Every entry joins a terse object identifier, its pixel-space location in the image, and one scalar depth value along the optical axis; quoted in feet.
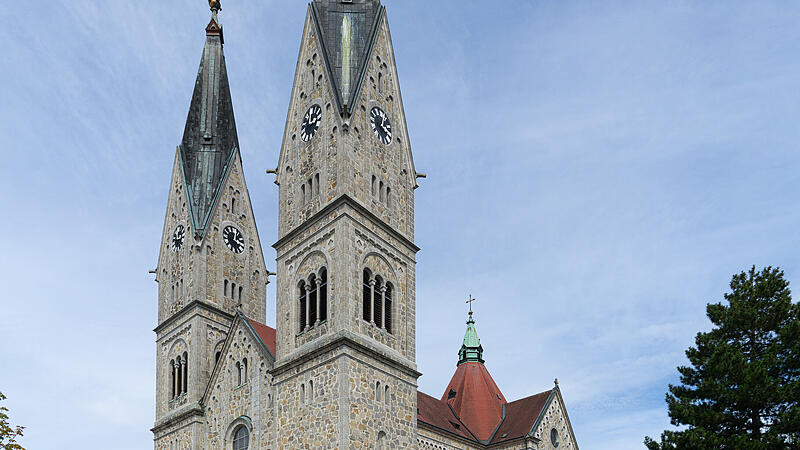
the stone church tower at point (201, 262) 143.33
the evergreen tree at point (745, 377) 95.25
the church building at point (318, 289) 112.98
